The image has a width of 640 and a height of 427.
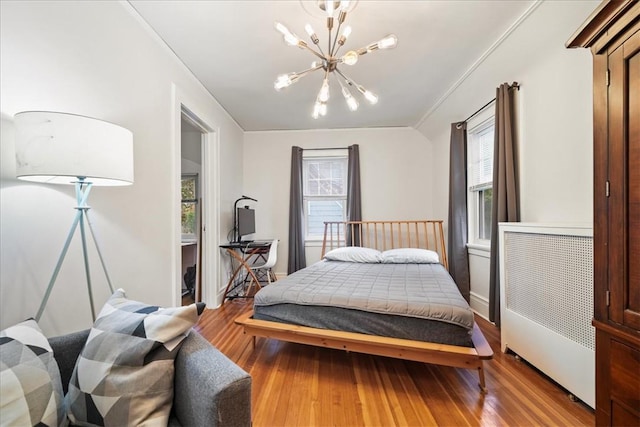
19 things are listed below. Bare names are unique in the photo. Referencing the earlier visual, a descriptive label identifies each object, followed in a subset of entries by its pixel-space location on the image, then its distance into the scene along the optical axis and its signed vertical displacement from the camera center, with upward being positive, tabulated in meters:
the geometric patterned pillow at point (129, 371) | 0.76 -0.51
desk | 3.15 -0.47
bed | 1.45 -0.66
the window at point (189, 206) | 3.96 +0.16
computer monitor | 3.35 -0.08
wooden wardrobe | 0.81 +0.04
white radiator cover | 1.32 -0.53
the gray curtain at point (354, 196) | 3.88 +0.32
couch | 0.69 -0.52
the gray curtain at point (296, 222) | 3.95 -0.10
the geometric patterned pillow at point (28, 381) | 0.66 -0.48
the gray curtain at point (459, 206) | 2.99 +0.13
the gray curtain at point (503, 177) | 2.13 +0.35
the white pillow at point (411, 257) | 2.89 -0.49
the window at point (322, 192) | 4.18 +0.41
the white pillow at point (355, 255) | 3.03 -0.50
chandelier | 1.33 +1.07
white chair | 3.18 -0.59
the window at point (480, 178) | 2.72 +0.45
